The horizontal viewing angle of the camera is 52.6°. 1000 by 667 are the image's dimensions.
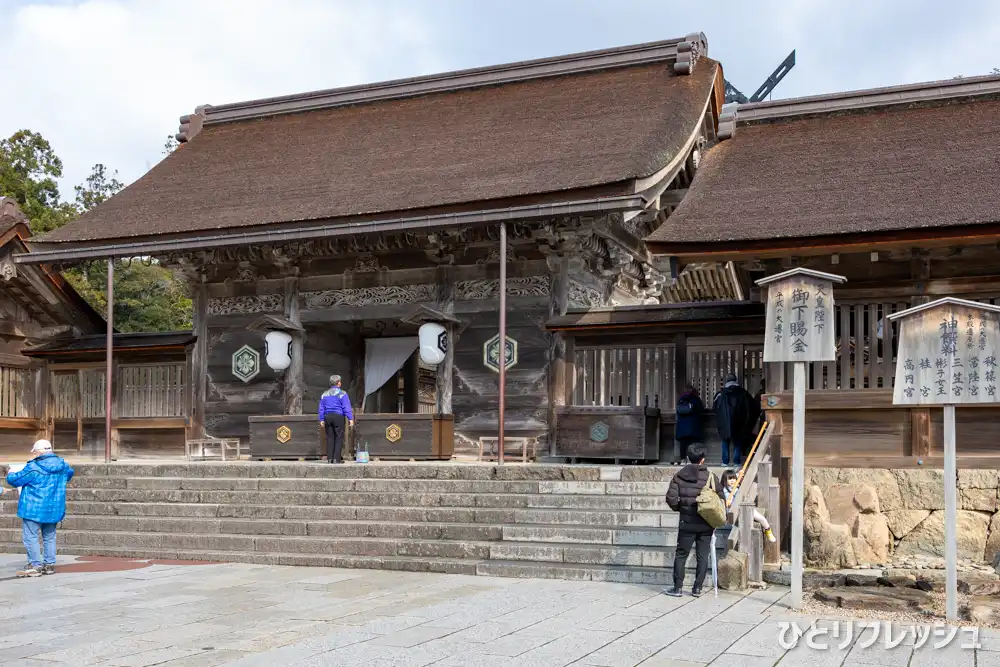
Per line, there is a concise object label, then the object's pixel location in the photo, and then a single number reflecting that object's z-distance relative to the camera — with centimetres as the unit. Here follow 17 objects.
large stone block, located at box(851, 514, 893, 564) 1059
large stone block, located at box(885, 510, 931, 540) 1105
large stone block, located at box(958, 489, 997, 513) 1091
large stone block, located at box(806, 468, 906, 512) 1128
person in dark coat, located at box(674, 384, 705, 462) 1381
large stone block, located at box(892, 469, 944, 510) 1111
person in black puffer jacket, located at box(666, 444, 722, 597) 845
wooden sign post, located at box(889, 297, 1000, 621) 793
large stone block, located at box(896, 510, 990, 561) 1079
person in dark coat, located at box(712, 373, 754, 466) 1322
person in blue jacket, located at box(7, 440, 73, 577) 1021
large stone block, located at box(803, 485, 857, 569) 1043
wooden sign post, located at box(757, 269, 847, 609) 847
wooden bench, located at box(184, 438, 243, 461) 1719
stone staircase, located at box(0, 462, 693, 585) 1005
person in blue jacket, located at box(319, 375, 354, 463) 1398
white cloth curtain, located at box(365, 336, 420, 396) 1855
